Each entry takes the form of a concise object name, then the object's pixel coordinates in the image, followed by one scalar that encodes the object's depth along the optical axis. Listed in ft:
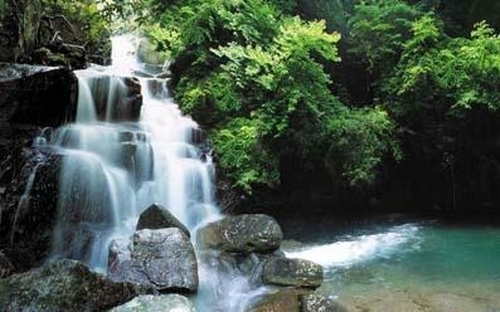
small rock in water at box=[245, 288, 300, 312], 20.68
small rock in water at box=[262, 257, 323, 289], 23.70
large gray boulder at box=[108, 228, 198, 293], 22.57
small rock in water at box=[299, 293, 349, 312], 19.92
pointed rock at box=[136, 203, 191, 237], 26.86
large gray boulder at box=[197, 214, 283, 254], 26.91
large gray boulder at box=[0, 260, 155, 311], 17.03
